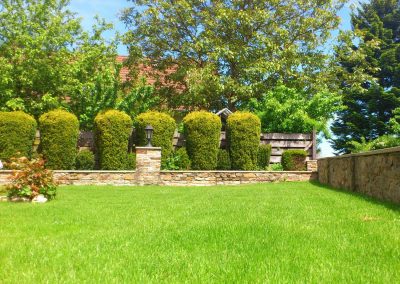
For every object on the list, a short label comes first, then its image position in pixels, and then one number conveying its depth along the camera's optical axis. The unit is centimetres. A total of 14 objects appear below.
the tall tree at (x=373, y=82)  2158
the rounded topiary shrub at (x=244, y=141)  1449
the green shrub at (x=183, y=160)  1420
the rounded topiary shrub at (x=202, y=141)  1422
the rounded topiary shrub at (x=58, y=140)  1357
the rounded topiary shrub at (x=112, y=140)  1382
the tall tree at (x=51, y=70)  1628
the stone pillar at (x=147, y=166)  1314
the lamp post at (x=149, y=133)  1355
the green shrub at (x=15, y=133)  1326
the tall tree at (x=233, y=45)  1764
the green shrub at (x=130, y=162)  1409
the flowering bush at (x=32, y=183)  859
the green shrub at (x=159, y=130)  1434
